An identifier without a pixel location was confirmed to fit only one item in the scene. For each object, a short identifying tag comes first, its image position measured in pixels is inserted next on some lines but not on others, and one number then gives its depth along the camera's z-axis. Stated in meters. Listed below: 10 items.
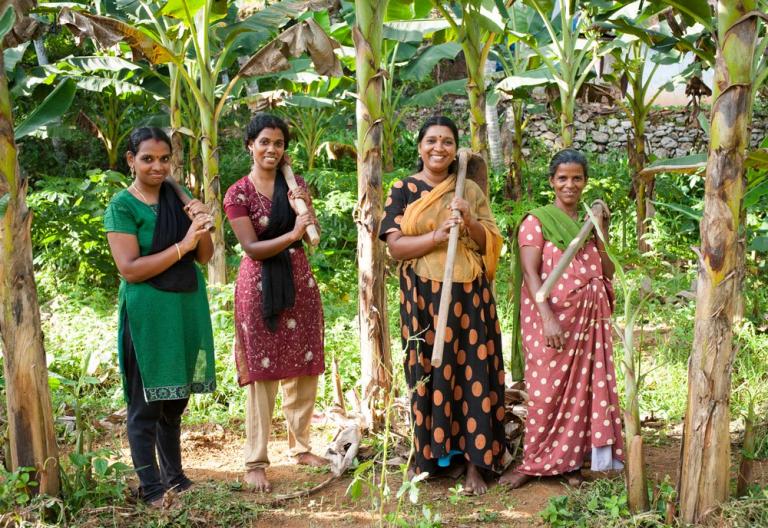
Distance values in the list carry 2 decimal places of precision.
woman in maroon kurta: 3.64
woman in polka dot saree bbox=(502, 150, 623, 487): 3.50
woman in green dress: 3.24
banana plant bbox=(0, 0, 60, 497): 3.06
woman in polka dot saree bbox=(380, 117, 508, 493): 3.55
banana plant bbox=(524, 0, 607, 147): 6.32
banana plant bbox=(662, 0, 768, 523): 2.72
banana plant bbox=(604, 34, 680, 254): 8.08
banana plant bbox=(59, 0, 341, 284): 5.79
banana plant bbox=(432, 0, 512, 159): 5.24
